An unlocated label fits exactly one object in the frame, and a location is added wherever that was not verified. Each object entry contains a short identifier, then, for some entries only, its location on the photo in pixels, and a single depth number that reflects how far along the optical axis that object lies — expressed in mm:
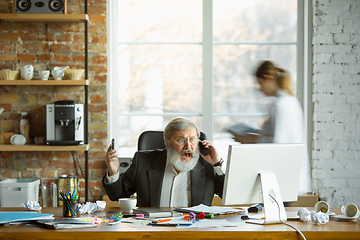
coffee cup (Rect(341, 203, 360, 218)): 5973
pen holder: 5984
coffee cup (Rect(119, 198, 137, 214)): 6085
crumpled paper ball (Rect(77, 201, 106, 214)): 6033
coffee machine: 7325
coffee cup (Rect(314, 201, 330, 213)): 6035
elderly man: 6460
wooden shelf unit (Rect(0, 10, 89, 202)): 7323
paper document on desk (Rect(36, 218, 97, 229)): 5699
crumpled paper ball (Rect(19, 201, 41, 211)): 6122
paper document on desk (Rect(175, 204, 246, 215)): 6049
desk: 5436
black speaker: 7365
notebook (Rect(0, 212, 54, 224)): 5817
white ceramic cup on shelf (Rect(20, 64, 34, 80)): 7348
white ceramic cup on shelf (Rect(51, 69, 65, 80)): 7361
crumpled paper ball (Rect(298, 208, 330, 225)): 5854
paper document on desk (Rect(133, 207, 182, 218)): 5976
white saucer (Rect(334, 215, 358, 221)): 5946
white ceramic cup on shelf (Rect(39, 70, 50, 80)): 7352
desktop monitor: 5865
